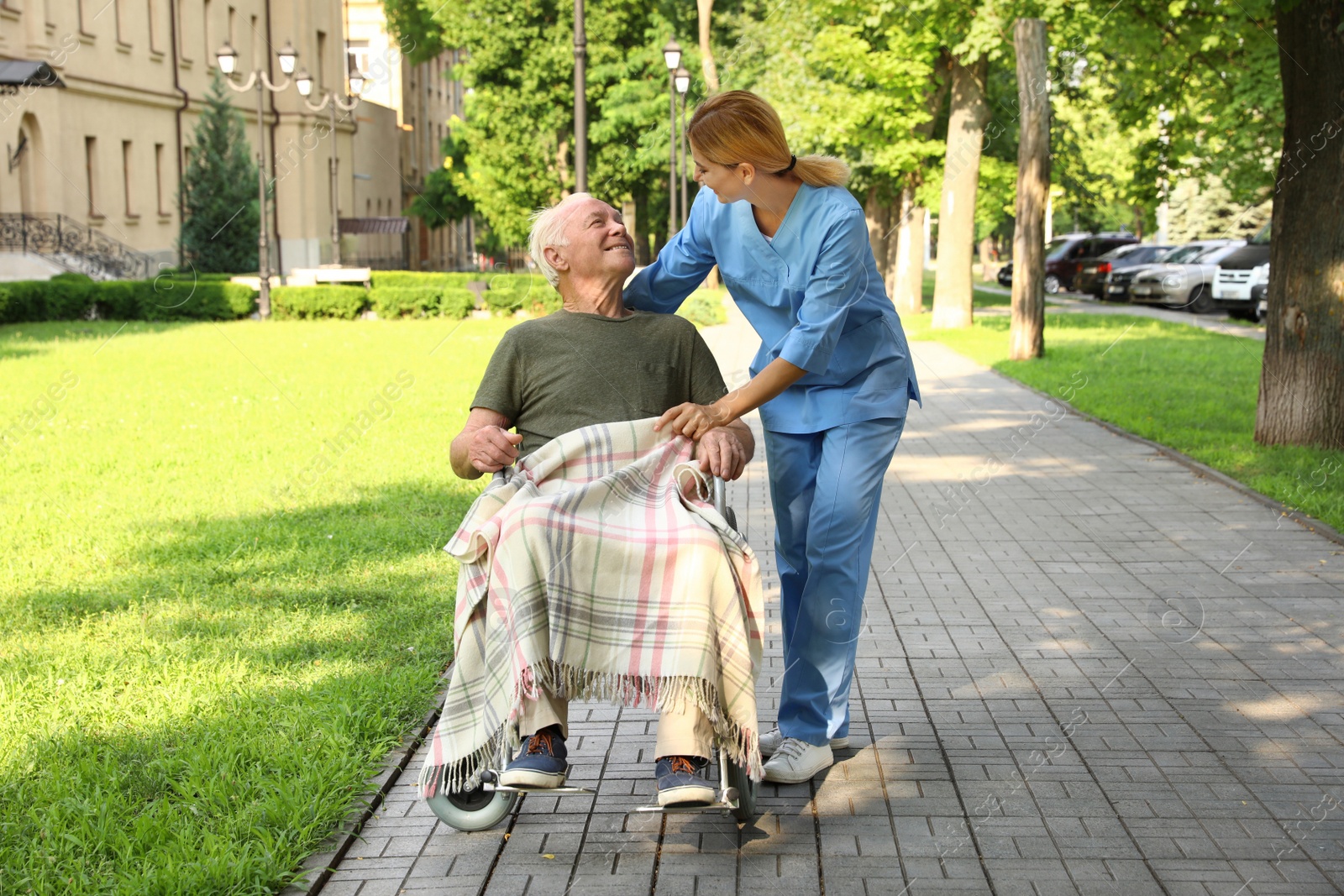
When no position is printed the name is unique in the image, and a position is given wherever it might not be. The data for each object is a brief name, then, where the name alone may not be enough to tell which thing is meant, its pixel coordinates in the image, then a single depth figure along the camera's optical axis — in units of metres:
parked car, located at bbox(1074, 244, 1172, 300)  36.69
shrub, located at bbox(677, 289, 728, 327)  29.08
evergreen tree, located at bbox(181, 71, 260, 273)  38.41
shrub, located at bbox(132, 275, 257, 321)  29.05
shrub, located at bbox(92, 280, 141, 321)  28.34
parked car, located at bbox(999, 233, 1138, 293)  41.72
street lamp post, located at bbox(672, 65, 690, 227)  29.02
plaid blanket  3.43
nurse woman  3.73
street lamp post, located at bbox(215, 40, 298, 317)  24.16
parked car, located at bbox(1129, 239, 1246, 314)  30.55
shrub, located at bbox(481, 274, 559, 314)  30.16
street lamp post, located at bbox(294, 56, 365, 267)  24.77
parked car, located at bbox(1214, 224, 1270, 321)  27.47
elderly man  3.80
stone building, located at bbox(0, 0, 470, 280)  32.56
